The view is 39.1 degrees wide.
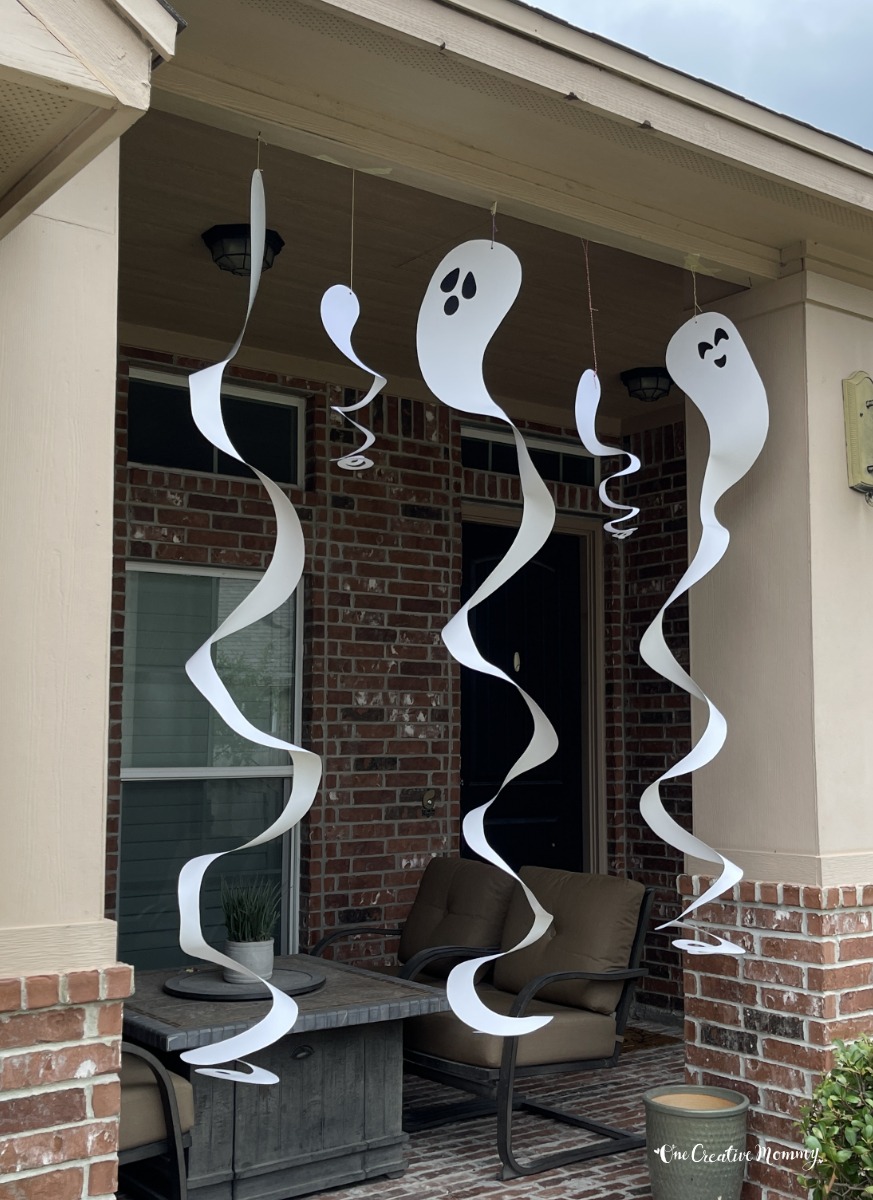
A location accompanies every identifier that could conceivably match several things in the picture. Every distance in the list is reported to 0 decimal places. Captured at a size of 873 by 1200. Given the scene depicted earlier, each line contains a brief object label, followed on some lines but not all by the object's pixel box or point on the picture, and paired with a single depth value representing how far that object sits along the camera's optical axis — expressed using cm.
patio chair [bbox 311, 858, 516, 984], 459
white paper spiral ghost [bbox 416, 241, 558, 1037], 266
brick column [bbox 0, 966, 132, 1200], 204
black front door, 590
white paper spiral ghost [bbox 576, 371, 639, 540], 297
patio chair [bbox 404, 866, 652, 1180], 382
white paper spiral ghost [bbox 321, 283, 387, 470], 259
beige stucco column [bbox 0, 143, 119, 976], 211
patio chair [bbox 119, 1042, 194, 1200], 313
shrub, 265
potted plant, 392
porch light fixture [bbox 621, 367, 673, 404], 545
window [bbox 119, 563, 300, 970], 480
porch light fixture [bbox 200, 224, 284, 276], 391
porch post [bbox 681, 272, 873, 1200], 326
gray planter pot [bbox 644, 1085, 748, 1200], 314
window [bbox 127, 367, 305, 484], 491
